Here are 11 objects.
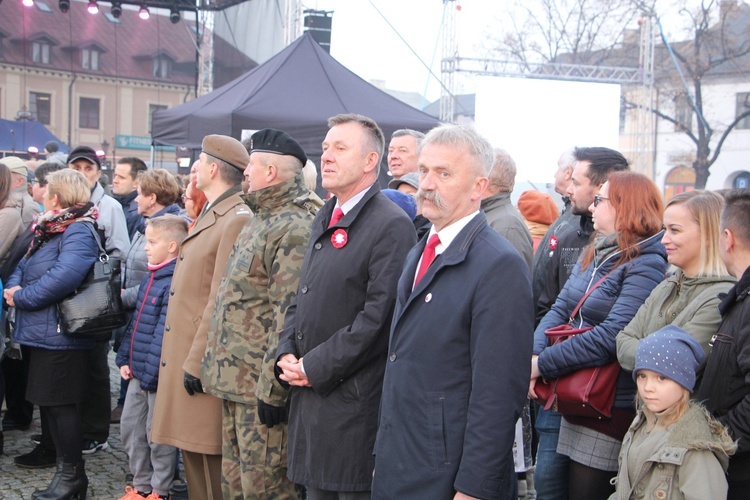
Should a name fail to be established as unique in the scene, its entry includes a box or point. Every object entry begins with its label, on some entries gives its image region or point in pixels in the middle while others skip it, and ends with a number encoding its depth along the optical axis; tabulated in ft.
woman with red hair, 10.27
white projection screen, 56.65
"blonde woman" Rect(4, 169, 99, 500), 15.60
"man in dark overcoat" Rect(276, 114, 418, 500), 10.17
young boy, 14.78
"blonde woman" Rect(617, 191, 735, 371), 9.62
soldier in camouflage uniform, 11.89
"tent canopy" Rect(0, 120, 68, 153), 67.15
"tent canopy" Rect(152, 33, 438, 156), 28.32
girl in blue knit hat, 8.44
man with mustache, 8.13
